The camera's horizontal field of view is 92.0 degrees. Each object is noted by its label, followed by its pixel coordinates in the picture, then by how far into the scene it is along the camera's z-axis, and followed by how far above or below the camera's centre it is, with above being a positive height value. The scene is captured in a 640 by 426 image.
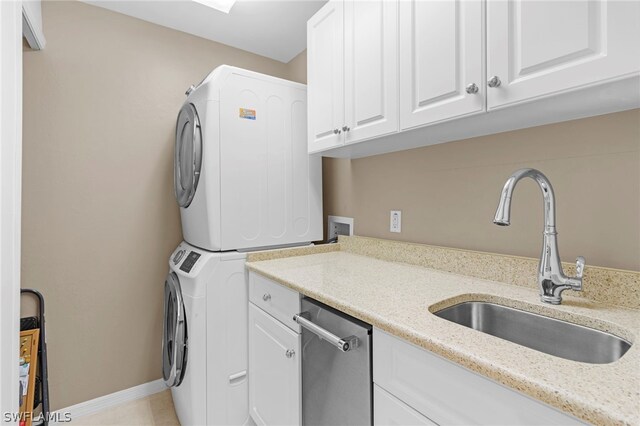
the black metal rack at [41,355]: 1.60 -0.74
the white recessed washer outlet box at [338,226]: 2.07 -0.08
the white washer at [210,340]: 1.55 -0.65
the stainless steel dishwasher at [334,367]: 0.98 -0.54
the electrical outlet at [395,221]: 1.72 -0.04
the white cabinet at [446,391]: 0.62 -0.41
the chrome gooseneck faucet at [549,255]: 0.94 -0.13
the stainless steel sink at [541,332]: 0.85 -0.37
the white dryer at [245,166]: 1.64 +0.28
